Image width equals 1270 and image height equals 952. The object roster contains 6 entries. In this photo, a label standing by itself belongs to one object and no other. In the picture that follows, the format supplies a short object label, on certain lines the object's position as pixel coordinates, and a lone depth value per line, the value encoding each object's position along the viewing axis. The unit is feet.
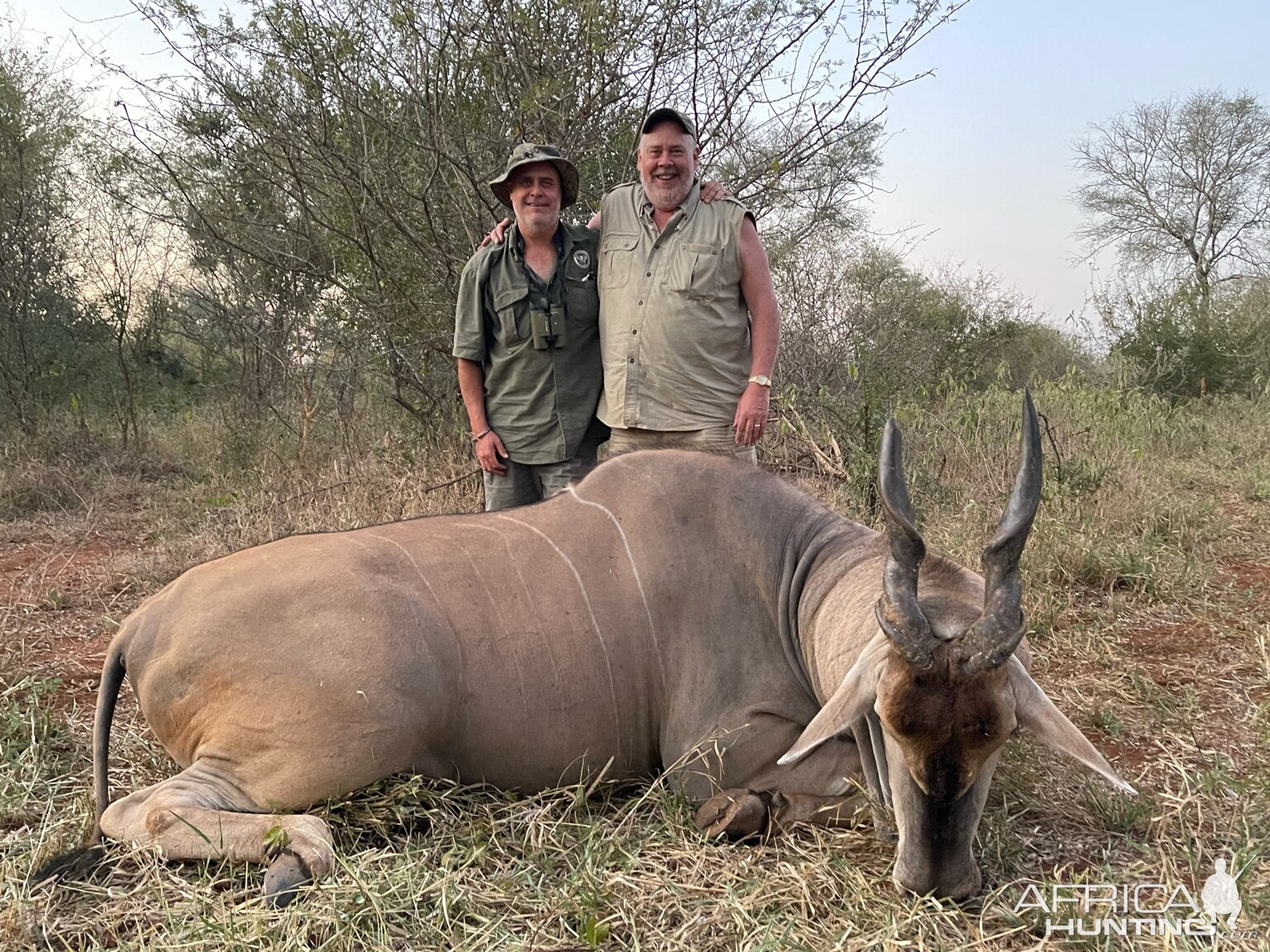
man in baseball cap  12.80
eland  7.44
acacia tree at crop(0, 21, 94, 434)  30.53
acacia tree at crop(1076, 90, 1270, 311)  78.23
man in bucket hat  13.33
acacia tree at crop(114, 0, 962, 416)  18.21
